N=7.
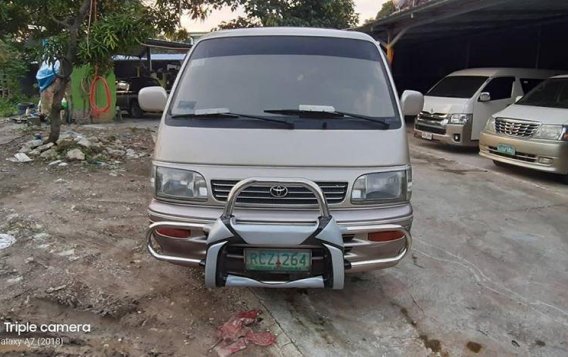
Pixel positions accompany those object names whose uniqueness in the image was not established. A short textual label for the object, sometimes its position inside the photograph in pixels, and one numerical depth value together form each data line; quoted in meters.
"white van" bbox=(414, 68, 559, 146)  9.35
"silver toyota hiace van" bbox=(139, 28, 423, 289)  2.66
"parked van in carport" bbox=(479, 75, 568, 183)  6.82
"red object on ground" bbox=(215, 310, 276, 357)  2.76
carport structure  10.33
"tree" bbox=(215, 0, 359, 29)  16.64
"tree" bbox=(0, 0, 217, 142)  7.11
